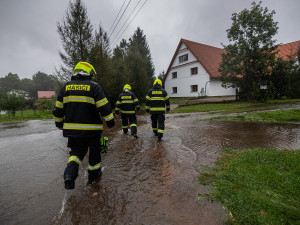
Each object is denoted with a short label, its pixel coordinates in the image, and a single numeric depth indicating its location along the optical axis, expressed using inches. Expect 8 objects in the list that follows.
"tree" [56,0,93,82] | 535.2
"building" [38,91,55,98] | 2364.2
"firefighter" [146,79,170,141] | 200.5
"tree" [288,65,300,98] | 676.1
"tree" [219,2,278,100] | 582.6
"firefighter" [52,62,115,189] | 100.0
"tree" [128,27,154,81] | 1434.5
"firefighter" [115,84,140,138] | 219.8
